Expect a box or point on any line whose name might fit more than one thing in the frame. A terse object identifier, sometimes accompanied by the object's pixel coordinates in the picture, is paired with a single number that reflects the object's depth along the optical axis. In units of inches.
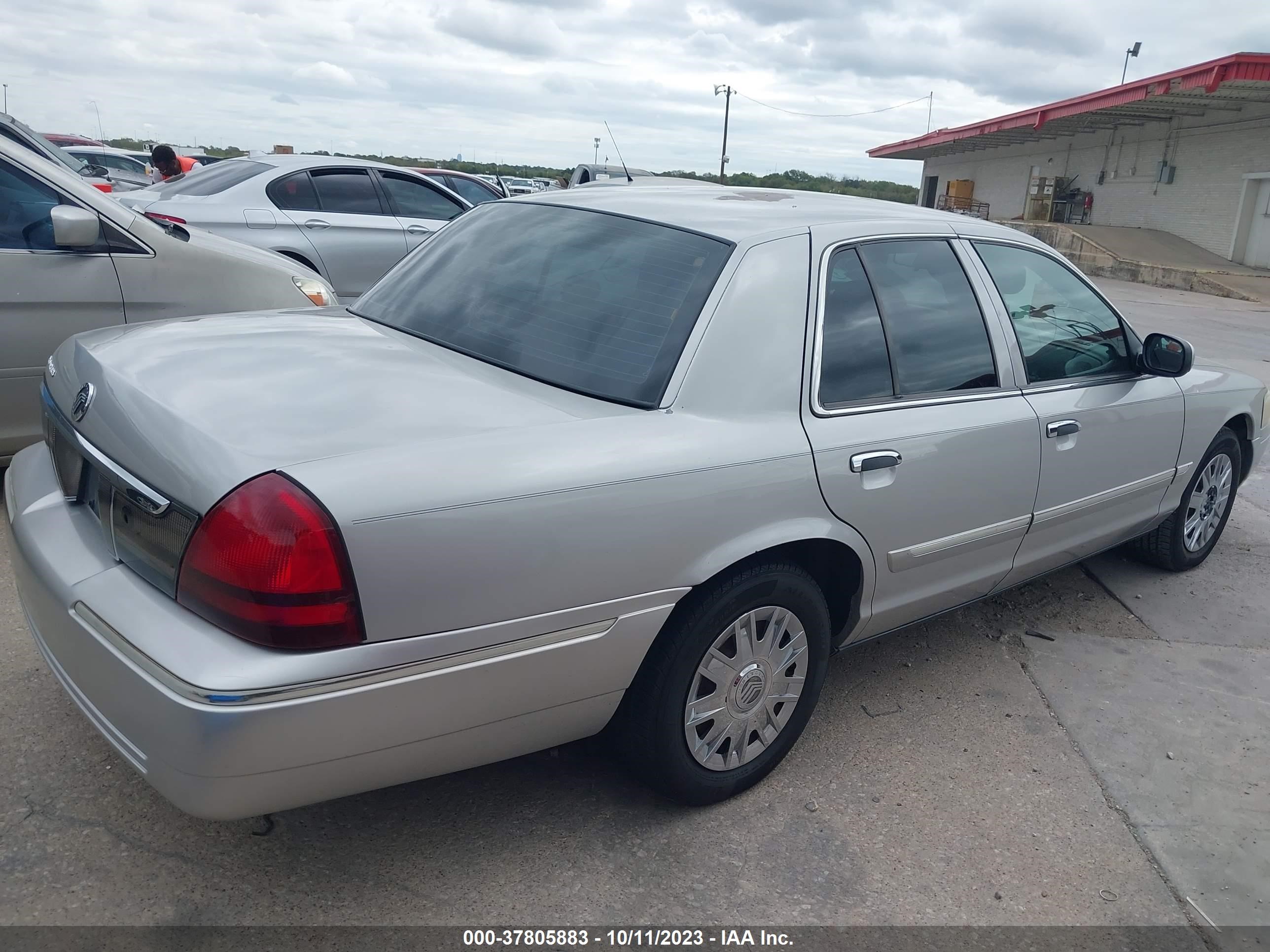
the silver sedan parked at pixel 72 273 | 167.5
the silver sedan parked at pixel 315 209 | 320.2
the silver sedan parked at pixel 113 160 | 795.0
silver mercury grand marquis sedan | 77.7
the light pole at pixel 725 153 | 1459.2
